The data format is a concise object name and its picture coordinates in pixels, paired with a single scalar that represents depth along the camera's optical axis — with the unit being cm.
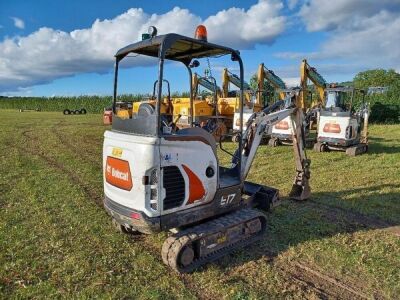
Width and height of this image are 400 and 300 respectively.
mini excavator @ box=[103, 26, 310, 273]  432
